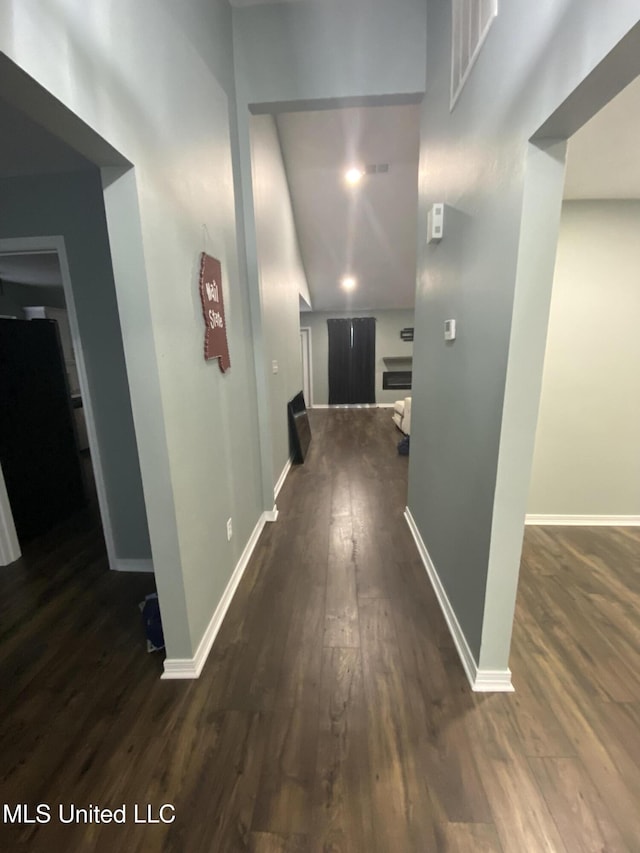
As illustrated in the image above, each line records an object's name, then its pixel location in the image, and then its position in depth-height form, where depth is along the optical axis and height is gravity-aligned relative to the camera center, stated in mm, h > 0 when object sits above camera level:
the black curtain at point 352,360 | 8070 -330
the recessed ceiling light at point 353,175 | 4008 +1975
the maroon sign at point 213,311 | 1652 +181
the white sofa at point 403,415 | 5230 -1096
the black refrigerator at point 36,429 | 2549 -606
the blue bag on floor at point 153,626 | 1604 -1259
